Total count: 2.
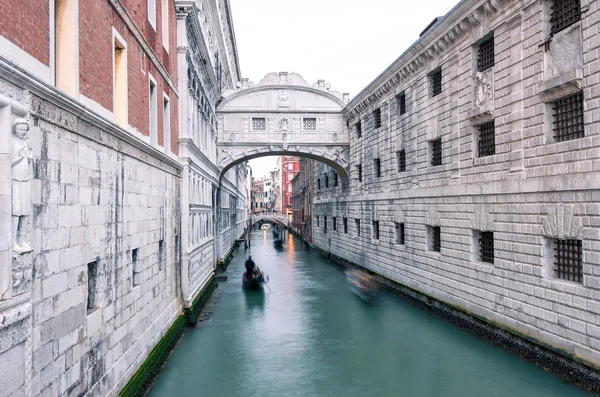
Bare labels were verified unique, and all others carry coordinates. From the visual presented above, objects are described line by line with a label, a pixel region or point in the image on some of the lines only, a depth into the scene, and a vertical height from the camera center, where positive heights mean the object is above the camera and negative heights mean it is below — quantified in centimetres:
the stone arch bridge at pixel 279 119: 2323 +436
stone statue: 416 +24
